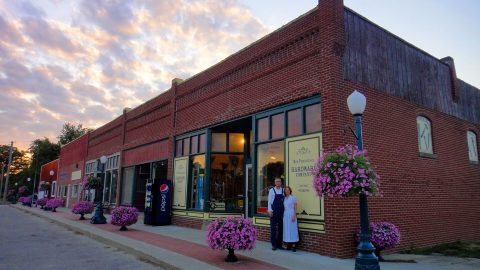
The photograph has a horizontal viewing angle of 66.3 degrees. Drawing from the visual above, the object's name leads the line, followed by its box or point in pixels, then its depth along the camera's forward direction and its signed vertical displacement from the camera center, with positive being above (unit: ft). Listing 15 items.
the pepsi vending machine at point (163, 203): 56.24 -1.03
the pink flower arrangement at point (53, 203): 92.48 -2.18
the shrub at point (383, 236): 30.27 -2.95
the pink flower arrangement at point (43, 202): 108.29 -2.24
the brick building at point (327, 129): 34.24 +8.17
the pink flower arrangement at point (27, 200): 135.88 -2.27
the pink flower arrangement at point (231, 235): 27.07 -2.77
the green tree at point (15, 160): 326.07 +30.25
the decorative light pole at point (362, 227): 19.39 -1.50
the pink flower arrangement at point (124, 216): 47.75 -2.63
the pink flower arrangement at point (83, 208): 66.49 -2.33
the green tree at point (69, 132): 292.36 +49.97
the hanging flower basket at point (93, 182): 72.79 +2.54
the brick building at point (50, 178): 151.03 +7.19
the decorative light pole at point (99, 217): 59.21 -3.49
